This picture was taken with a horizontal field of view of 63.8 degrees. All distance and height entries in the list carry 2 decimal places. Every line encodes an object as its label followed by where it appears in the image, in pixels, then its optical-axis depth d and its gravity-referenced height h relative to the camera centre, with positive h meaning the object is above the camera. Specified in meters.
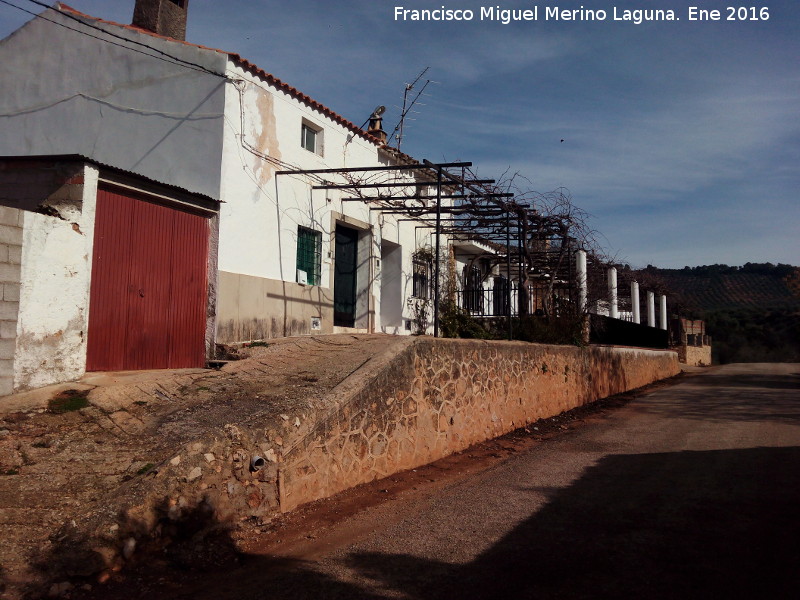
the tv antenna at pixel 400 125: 17.57 +6.09
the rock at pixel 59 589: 3.58 -1.37
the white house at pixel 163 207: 6.48 +1.93
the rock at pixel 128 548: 3.99 -1.26
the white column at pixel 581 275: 15.50 +1.96
